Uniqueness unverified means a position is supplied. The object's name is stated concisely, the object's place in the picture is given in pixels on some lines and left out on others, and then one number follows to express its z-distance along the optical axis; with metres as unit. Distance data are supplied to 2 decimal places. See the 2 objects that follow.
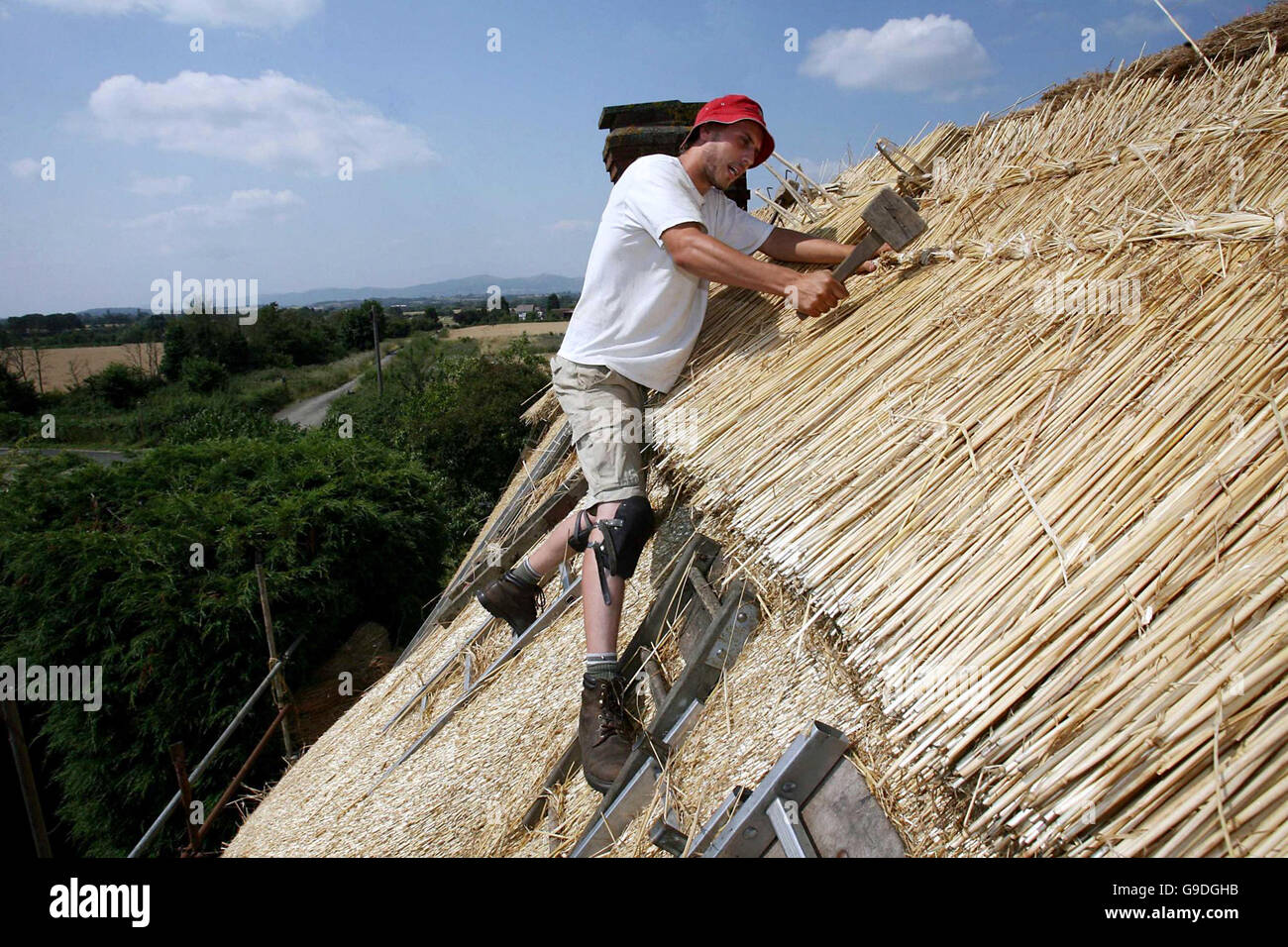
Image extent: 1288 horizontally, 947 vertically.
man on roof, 2.17
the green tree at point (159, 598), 6.50
